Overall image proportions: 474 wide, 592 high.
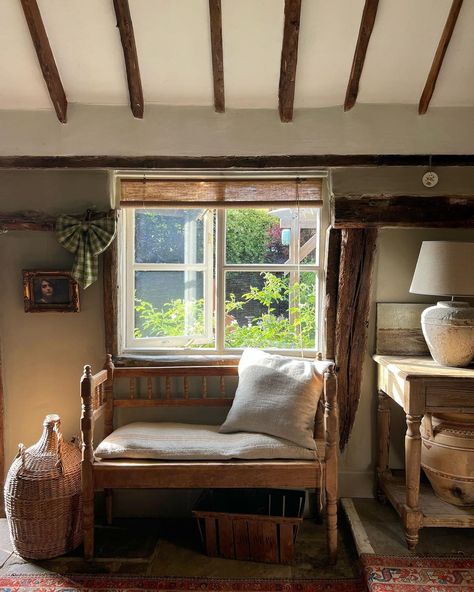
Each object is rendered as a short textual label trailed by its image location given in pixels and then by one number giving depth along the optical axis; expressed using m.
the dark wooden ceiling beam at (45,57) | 2.47
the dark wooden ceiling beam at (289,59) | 2.45
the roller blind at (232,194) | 3.22
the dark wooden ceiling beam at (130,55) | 2.46
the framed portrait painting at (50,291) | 3.17
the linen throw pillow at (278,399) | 2.73
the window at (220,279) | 3.38
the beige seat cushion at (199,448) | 2.61
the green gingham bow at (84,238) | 3.09
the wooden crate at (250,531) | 2.63
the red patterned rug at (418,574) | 2.34
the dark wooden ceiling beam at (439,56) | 2.48
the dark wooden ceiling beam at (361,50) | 2.46
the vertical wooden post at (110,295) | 3.19
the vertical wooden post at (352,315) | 3.10
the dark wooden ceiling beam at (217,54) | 2.46
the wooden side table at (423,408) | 2.54
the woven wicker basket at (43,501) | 2.68
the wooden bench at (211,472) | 2.57
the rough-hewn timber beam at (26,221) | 3.16
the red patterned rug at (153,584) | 2.47
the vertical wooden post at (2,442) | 3.22
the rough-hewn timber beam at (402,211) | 3.04
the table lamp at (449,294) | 2.71
